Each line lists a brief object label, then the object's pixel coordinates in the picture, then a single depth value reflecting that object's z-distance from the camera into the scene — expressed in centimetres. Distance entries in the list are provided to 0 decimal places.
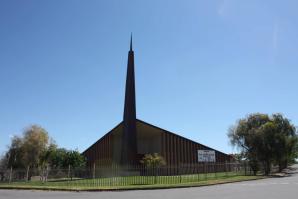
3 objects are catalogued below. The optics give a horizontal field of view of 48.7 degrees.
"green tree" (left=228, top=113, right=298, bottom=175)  3778
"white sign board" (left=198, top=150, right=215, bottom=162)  4819
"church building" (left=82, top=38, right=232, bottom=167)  4478
